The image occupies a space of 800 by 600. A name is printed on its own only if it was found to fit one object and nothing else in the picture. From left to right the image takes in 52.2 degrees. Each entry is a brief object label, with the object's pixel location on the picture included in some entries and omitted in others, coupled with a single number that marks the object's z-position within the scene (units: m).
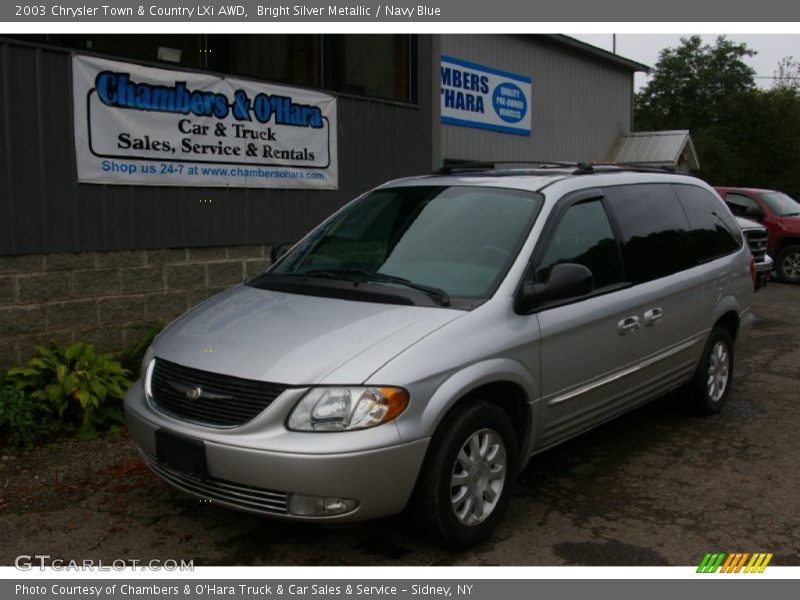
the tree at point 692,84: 47.75
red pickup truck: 16.05
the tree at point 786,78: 46.78
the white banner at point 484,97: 12.57
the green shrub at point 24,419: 5.38
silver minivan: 3.46
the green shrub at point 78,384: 5.68
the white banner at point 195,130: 6.61
